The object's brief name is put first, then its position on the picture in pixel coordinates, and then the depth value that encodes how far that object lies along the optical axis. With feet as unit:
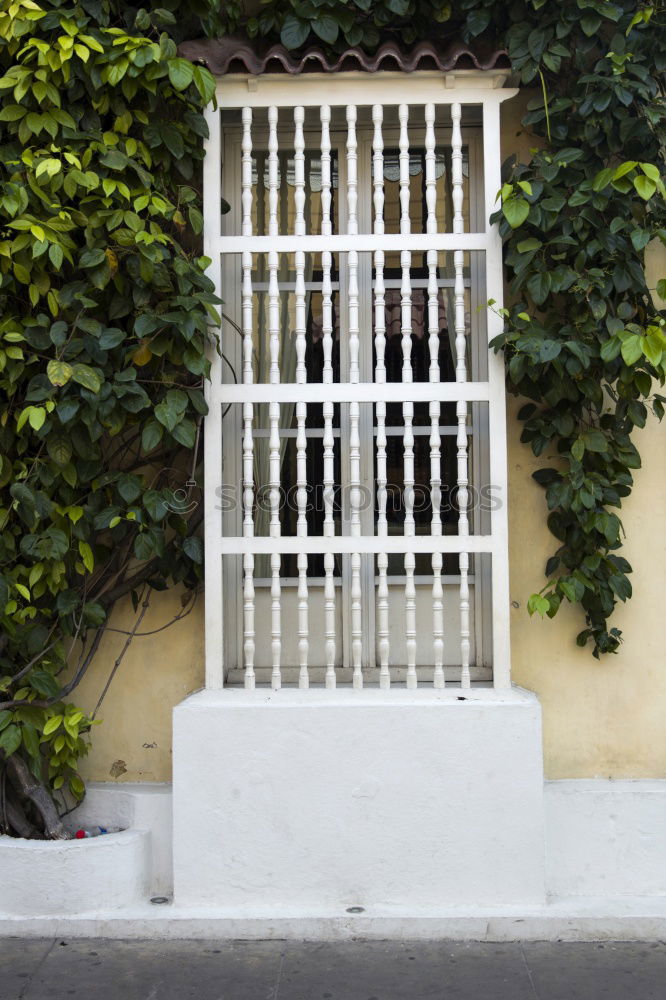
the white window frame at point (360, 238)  12.41
